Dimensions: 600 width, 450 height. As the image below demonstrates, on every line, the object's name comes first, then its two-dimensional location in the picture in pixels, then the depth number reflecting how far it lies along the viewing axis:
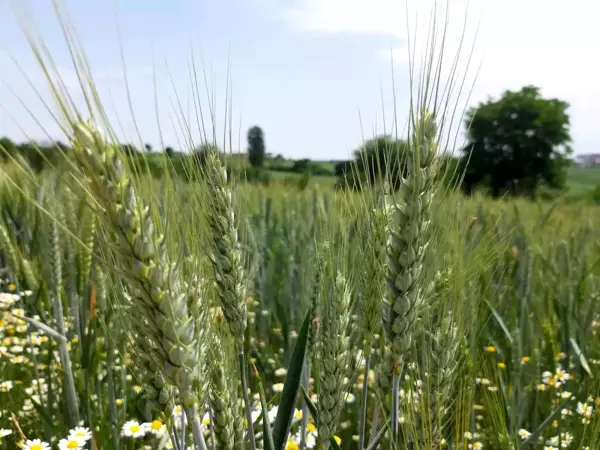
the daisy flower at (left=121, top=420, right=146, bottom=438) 0.34
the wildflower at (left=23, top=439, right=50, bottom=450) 0.32
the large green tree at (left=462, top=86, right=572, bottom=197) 32.99
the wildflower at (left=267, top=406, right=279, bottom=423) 0.36
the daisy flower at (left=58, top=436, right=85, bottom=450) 0.31
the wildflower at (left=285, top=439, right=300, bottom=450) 0.34
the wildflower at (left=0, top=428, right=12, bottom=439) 0.33
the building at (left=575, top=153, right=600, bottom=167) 51.12
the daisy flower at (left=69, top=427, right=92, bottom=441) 0.32
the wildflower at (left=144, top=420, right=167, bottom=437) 0.34
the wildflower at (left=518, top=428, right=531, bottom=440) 0.41
